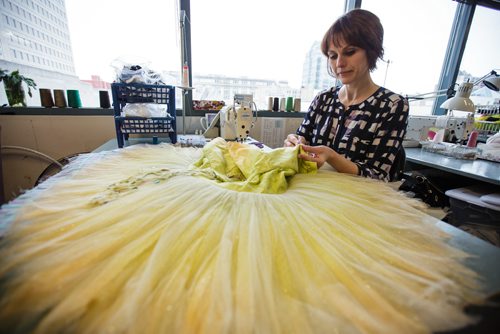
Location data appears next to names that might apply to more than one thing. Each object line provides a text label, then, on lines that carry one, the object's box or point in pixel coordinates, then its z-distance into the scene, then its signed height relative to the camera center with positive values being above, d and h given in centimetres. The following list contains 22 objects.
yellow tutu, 31 -26
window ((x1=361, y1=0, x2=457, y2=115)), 292 +106
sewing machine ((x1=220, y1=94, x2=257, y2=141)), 157 -5
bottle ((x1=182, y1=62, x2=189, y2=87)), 187 +27
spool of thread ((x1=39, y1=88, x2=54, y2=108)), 177 +4
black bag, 183 -58
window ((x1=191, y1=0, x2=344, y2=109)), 223 +74
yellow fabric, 78 -21
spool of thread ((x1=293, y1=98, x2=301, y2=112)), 256 +11
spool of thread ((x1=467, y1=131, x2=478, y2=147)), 219 -17
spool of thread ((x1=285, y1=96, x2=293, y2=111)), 252 +10
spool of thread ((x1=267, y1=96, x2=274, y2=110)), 251 +10
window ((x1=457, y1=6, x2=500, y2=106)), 314 +103
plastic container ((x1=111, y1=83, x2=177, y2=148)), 147 +0
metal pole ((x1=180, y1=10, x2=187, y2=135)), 177 +46
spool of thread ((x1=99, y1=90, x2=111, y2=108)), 194 +5
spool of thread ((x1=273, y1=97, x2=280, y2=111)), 250 +10
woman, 110 +5
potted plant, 164 +12
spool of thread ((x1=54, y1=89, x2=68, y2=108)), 180 +4
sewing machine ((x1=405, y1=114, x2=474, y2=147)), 228 -7
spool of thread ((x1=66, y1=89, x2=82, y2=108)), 184 +5
